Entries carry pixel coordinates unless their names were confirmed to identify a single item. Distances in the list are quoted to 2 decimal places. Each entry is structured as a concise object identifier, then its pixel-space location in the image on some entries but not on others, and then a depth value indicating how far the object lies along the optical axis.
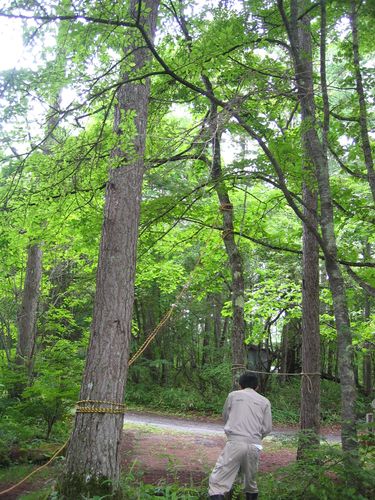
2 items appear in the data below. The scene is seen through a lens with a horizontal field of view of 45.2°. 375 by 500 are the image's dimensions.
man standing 4.94
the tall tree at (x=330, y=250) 4.61
